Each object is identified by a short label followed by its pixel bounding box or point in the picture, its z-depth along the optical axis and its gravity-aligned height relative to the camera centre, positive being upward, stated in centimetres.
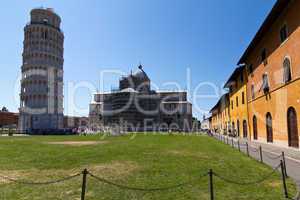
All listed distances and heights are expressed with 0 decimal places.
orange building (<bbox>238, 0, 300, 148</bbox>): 1736 +374
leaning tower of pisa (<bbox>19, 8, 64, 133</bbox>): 7450 +1367
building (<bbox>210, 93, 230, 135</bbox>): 4744 +169
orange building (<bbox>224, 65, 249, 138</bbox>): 3248 +289
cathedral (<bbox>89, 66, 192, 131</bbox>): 8488 +571
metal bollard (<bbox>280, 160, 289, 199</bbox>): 701 -197
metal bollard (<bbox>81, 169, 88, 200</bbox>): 609 -150
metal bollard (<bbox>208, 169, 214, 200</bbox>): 640 -169
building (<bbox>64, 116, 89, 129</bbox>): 12246 +119
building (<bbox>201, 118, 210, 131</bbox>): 11662 -41
